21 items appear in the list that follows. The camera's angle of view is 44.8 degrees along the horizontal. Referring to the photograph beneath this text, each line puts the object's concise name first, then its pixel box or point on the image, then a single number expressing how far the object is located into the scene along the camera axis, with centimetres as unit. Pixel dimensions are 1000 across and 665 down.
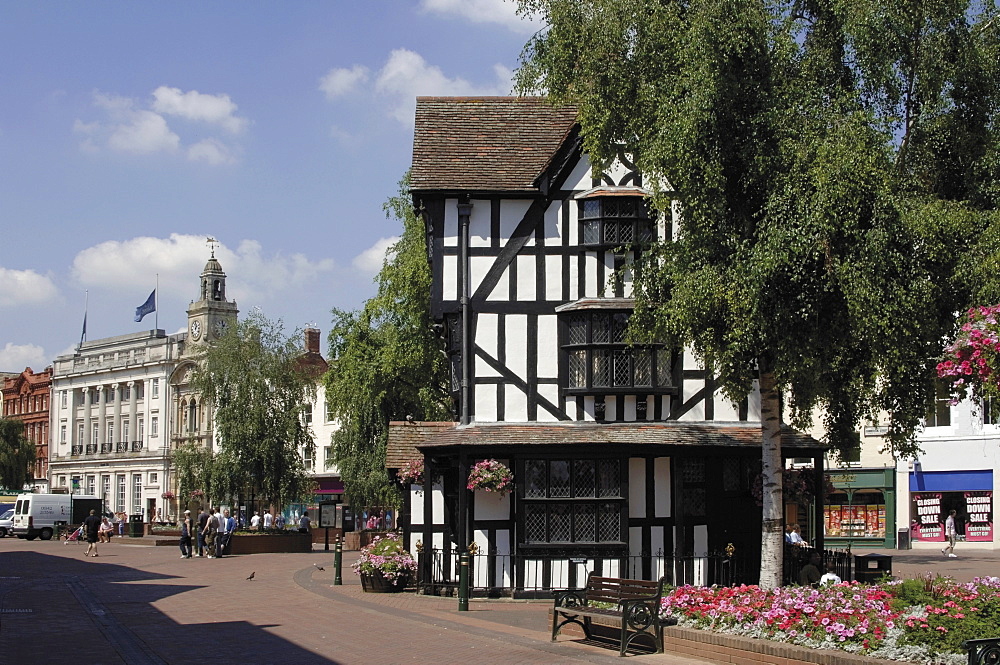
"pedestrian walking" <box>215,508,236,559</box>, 4075
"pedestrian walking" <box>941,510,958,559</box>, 3792
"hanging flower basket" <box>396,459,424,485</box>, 2567
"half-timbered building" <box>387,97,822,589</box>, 2266
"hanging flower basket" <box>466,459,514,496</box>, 2205
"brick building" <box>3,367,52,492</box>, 10138
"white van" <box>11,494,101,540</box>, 6300
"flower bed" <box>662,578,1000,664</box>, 1177
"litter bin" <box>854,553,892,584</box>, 2227
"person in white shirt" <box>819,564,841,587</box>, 1552
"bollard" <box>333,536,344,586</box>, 2698
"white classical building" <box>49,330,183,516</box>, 8800
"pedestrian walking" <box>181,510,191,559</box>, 3997
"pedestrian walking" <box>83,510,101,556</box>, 4188
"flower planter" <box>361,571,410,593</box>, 2436
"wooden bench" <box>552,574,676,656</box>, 1502
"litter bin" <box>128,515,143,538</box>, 6194
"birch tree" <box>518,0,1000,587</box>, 1634
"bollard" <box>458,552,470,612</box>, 2016
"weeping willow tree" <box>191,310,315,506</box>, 4694
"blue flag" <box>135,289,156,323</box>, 9056
